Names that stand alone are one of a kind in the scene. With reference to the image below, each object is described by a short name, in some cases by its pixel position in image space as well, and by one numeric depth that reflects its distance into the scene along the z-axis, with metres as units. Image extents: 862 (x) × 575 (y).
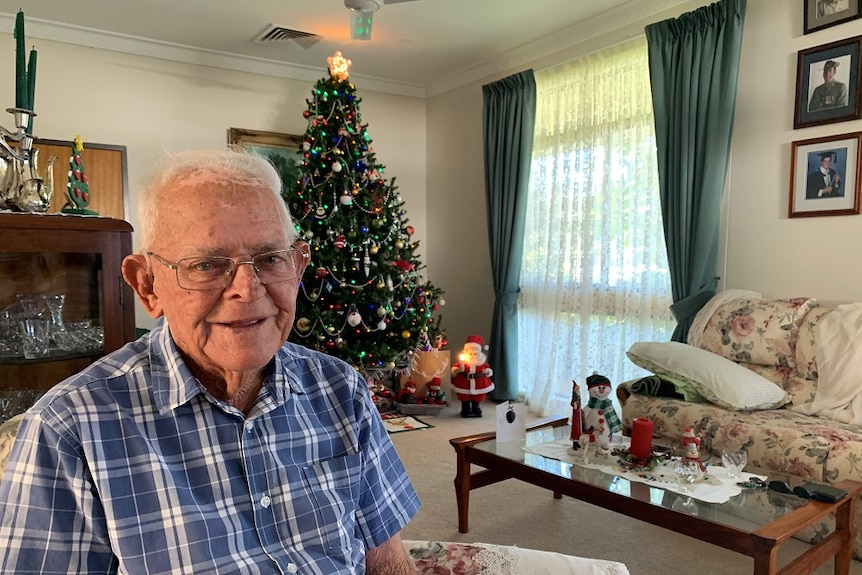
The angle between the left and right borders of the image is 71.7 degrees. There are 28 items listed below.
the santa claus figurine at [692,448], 2.00
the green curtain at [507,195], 4.40
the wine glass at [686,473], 1.89
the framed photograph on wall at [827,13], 2.78
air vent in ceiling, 4.09
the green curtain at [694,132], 3.19
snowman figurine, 2.22
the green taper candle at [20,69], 1.67
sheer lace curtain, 3.64
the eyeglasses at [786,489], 1.80
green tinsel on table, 2.05
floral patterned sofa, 2.23
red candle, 2.09
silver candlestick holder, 1.72
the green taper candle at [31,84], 1.75
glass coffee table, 1.58
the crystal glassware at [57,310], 1.81
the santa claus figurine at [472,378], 4.23
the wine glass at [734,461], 1.99
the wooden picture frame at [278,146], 4.64
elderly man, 0.80
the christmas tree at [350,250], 3.86
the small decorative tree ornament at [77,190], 1.92
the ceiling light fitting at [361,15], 3.01
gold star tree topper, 4.07
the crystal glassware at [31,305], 1.75
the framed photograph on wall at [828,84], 2.79
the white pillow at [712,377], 2.63
